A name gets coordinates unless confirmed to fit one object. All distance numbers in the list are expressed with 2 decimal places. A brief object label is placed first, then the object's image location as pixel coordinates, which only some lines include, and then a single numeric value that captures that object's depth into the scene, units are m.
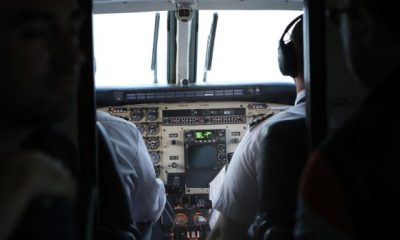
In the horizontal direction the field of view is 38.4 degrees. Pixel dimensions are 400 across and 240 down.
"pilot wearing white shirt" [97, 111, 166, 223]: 2.32
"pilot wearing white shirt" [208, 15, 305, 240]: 2.23
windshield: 4.23
